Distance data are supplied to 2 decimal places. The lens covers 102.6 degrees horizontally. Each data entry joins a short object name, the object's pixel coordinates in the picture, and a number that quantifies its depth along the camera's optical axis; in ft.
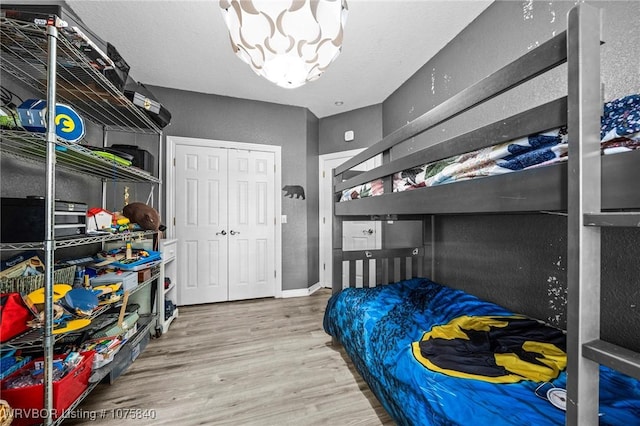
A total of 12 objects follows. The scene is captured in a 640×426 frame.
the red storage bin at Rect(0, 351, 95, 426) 3.62
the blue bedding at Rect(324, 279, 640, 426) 2.51
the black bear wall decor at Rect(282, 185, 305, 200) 11.34
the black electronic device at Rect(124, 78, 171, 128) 6.12
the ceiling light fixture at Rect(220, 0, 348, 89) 3.84
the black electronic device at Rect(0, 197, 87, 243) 3.64
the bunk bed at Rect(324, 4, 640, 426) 1.83
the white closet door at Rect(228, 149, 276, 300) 10.48
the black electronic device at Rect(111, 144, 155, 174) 6.65
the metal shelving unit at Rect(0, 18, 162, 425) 3.55
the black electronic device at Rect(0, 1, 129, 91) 3.55
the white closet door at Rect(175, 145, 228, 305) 9.78
